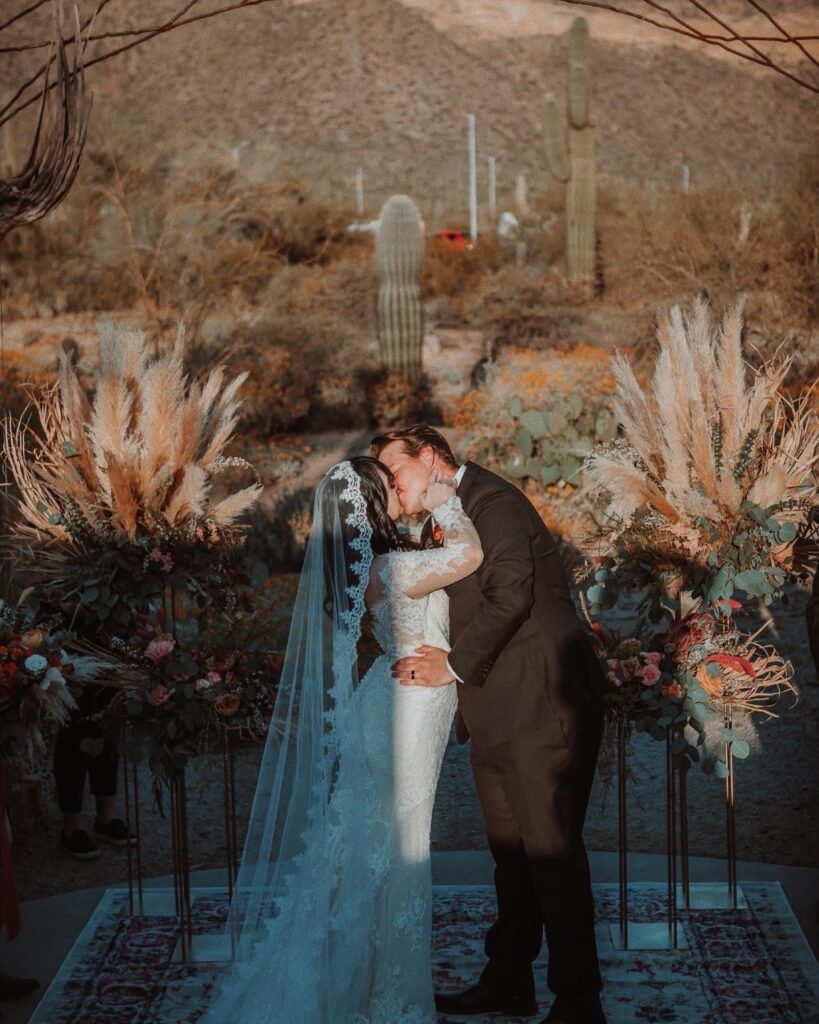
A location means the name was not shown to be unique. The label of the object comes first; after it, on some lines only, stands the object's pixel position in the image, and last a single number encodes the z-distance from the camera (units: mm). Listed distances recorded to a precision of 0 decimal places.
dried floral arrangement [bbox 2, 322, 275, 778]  3895
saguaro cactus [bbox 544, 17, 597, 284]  17344
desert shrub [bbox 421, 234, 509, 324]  18312
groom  3418
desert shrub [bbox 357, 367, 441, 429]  14930
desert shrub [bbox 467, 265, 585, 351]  17469
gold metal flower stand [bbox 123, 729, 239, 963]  4020
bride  3357
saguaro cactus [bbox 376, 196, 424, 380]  13461
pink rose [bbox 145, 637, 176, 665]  3924
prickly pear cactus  10367
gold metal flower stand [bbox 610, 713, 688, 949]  4000
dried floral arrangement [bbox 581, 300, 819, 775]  3900
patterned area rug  3695
